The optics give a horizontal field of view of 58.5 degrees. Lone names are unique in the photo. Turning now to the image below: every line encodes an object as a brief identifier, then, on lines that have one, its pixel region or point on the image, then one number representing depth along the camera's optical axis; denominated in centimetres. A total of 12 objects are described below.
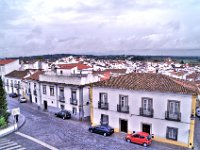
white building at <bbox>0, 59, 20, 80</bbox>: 5056
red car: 1999
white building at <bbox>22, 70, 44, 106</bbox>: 3556
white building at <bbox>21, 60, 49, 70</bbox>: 5417
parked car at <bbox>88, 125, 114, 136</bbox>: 2266
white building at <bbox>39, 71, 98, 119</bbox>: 2798
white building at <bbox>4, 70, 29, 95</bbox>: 4453
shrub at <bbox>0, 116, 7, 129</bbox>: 2417
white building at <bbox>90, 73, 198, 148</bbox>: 1954
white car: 3960
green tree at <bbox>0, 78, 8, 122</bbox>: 2563
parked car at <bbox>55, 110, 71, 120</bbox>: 2871
